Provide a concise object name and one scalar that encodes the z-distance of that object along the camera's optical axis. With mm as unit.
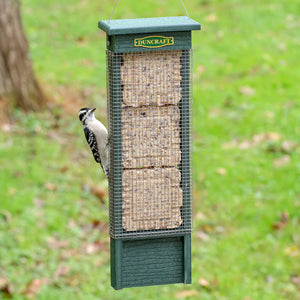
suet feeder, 9859
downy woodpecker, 11586
